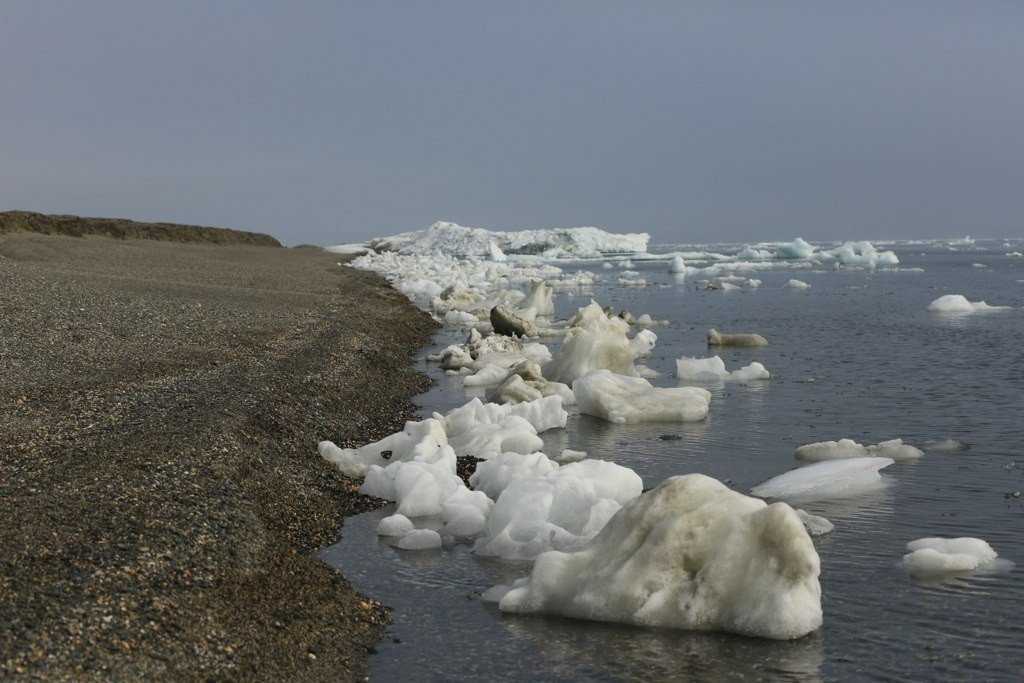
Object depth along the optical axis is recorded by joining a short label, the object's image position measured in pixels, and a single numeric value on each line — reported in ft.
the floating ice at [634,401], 50.34
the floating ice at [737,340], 81.71
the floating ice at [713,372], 63.31
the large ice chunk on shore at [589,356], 61.72
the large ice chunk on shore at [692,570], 23.50
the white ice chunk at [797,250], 272.66
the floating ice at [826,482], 35.01
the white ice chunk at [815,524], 30.81
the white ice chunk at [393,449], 38.37
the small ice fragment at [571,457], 41.53
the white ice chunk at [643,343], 77.29
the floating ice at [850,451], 40.88
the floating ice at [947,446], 42.11
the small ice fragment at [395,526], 31.60
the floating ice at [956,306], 106.42
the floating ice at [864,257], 230.27
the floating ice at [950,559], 27.35
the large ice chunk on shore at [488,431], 42.29
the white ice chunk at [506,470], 34.94
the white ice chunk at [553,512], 29.58
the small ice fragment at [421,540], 30.48
